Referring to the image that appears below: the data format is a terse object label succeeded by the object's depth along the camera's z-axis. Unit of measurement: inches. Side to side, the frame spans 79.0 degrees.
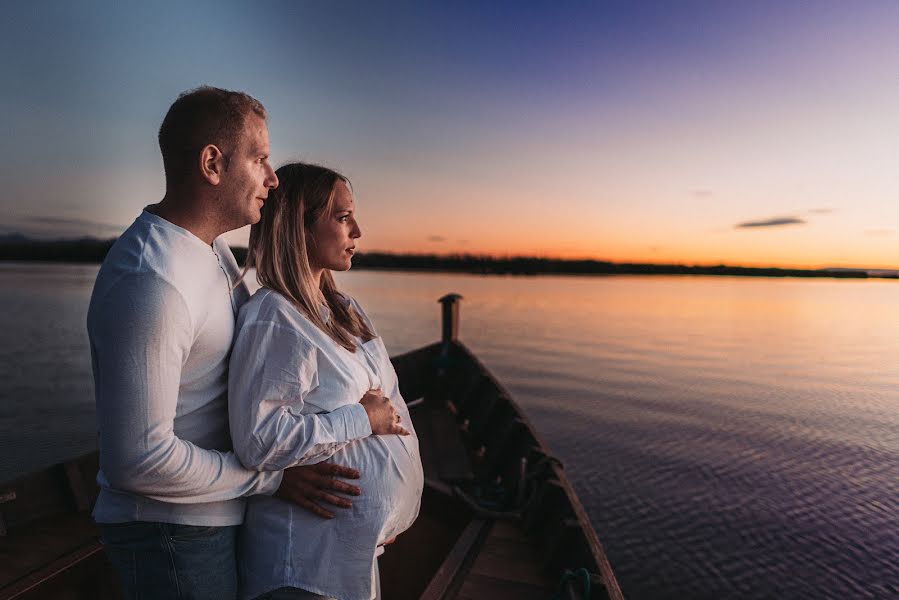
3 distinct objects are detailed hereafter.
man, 46.9
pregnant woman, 57.1
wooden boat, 114.0
